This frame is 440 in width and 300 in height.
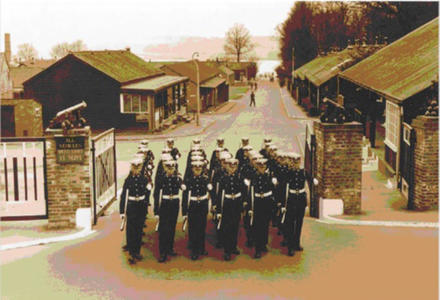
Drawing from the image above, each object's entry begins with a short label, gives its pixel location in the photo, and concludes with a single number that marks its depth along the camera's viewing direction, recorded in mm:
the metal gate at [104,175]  12344
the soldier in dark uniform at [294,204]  9977
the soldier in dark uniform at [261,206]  9852
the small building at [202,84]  53159
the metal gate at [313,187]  12860
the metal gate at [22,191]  12148
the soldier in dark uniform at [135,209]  9633
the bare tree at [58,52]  103938
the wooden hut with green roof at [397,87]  14750
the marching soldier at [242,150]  12961
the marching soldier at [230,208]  9797
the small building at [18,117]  32094
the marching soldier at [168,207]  9695
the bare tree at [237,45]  160875
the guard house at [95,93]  35438
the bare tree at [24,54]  103094
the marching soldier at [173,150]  13719
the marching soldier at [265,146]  12496
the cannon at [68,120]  11523
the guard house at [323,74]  33906
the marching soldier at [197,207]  9750
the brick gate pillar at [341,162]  12195
